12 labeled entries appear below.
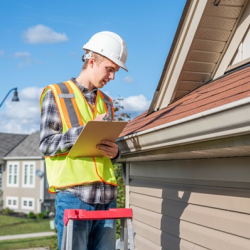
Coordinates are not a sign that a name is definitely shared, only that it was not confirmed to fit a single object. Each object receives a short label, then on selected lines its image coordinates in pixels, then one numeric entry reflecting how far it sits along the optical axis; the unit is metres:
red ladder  2.94
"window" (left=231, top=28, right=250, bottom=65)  4.33
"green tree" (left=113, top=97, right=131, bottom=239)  9.83
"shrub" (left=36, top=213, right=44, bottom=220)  28.55
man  3.18
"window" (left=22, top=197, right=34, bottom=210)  32.47
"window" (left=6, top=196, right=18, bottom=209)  33.47
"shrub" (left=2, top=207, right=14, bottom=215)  32.03
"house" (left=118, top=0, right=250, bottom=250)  2.99
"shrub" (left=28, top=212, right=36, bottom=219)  29.14
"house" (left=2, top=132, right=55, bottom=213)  32.12
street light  22.80
